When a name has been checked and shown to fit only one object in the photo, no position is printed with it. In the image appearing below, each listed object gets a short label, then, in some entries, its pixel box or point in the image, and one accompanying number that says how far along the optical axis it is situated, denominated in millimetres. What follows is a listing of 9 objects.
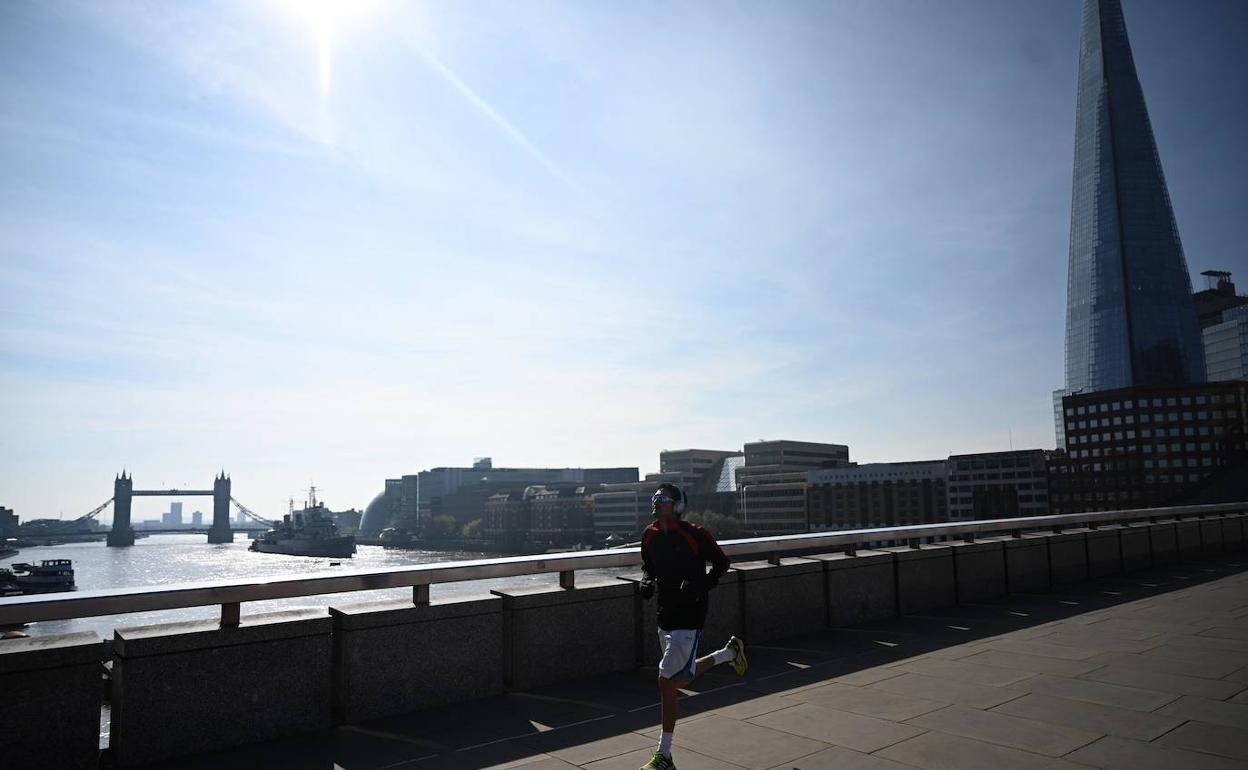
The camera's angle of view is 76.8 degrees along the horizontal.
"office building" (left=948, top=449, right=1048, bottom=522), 138500
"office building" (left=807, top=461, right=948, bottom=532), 147250
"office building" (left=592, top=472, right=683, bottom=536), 174250
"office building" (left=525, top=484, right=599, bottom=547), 186625
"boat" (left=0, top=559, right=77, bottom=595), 89750
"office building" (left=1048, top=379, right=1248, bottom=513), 127312
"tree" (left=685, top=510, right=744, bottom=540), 156000
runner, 6031
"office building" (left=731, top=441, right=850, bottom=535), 156750
